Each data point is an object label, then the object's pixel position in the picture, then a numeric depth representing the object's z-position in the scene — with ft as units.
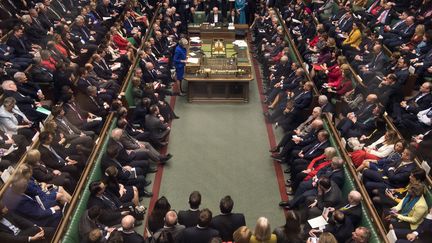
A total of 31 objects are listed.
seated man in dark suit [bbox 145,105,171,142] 25.00
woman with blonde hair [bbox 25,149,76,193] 17.44
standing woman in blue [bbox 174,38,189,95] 32.96
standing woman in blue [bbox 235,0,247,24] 47.59
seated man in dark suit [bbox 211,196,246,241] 15.83
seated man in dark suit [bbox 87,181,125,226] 16.76
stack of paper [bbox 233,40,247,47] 37.09
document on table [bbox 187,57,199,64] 32.50
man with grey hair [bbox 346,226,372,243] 14.38
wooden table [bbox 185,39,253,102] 31.07
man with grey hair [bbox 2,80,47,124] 23.12
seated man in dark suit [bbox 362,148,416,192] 18.25
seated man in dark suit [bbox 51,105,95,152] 20.92
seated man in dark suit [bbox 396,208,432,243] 14.62
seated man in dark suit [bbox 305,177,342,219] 17.62
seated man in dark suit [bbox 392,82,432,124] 24.25
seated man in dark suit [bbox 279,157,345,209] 18.99
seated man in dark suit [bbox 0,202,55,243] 14.57
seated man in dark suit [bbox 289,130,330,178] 21.89
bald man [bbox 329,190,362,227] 16.56
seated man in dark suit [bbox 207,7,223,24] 45.52
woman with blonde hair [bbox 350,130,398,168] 20.52
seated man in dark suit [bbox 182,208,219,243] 14.96
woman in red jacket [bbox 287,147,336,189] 19.95
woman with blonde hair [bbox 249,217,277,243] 14.03
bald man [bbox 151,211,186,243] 15.20
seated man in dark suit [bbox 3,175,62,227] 15.74
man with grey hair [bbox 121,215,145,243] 14.98
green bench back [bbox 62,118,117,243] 15.65
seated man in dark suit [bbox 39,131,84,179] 19.08
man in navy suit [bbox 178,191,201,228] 16.35
